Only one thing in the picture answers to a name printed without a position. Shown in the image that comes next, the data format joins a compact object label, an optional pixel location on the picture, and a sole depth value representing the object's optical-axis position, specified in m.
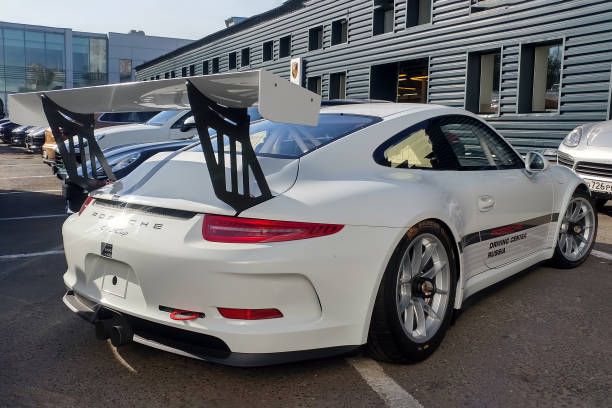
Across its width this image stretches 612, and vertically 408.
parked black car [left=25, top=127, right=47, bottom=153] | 19.20
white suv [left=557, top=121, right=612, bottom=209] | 6.75
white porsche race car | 2.45
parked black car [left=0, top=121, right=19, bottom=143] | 26.75
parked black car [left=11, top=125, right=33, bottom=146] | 23.67
